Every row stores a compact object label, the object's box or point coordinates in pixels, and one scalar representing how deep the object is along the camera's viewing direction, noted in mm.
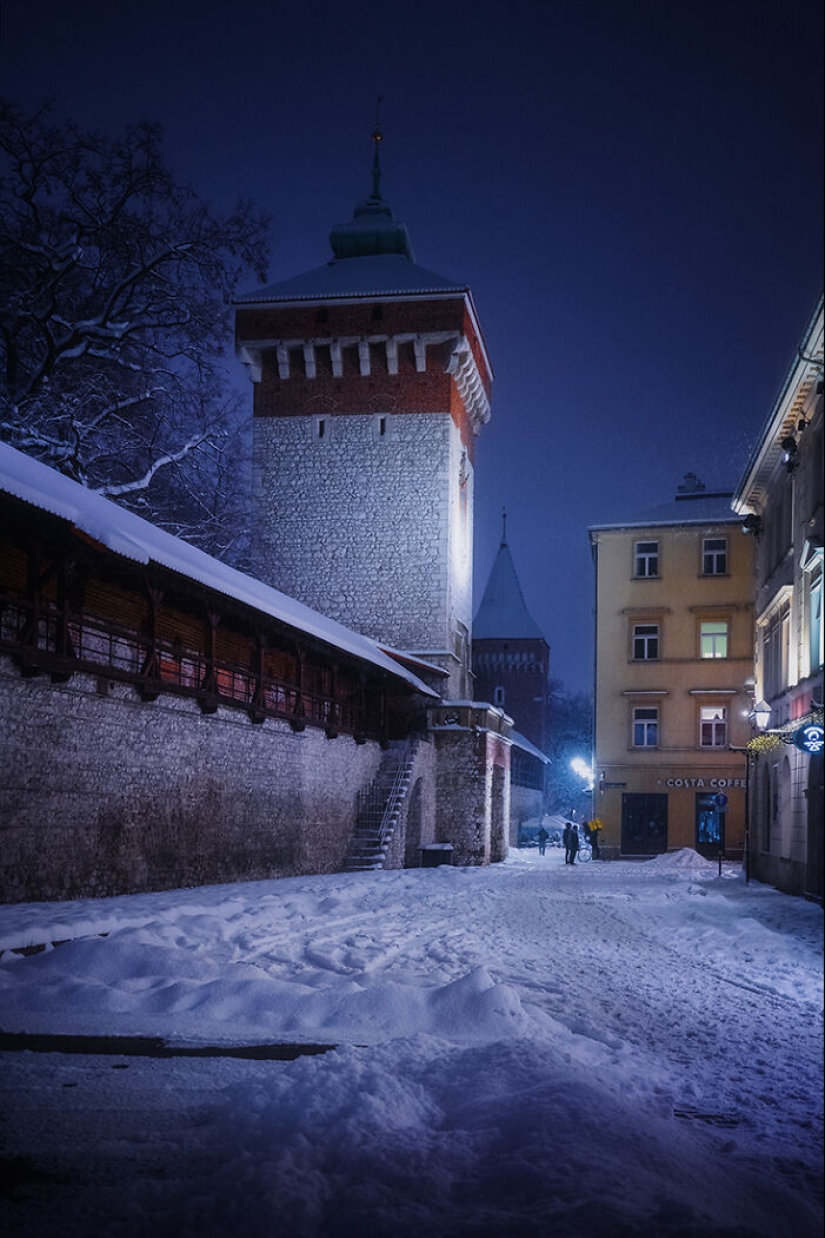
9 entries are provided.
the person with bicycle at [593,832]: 35469
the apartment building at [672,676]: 35656
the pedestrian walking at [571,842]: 31719
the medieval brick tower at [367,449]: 36625
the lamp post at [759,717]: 16106
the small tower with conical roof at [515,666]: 71688
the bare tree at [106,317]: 20078
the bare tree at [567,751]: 79262
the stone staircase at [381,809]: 24500
